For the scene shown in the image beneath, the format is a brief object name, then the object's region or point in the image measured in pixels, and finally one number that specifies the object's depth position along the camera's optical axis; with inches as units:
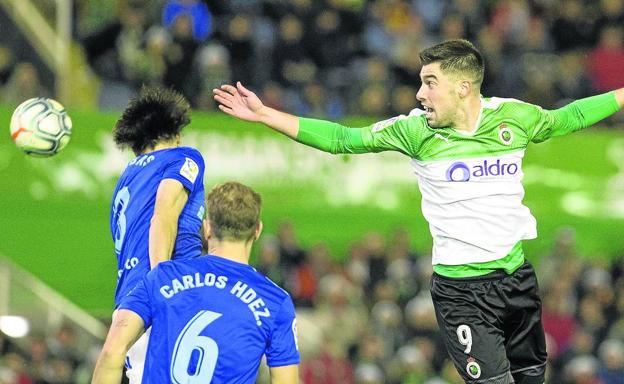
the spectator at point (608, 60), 1385.3
